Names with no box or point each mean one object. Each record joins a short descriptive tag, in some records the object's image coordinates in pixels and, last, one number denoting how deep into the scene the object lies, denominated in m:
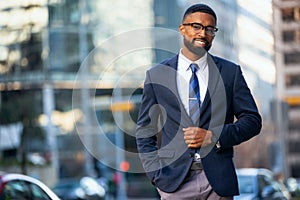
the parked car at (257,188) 16.22
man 4.16
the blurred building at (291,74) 13.84
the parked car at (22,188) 11.69
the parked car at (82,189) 25.53
